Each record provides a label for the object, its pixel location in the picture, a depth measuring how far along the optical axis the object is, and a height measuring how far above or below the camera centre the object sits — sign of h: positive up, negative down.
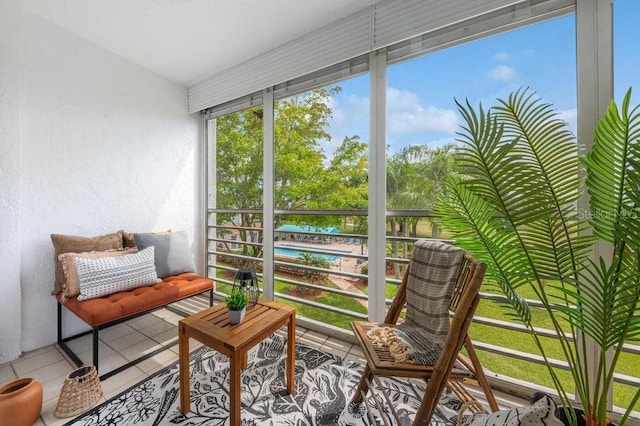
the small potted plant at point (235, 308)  1.49 -0.56
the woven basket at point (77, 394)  1.42 -1.04
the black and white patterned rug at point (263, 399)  1.41 -1.14
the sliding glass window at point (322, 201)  2.37 +0.13
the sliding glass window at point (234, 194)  3.07 +0.25
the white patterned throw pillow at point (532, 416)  0.78 -0.64
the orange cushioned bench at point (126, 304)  1.71 -0.68
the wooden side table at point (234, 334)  1.24 -0.65
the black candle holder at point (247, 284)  1.68 -0.47
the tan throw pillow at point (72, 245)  2.02 -0.27
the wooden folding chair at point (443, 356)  1.06 -0.68
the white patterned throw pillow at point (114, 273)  1.88 -0.48
